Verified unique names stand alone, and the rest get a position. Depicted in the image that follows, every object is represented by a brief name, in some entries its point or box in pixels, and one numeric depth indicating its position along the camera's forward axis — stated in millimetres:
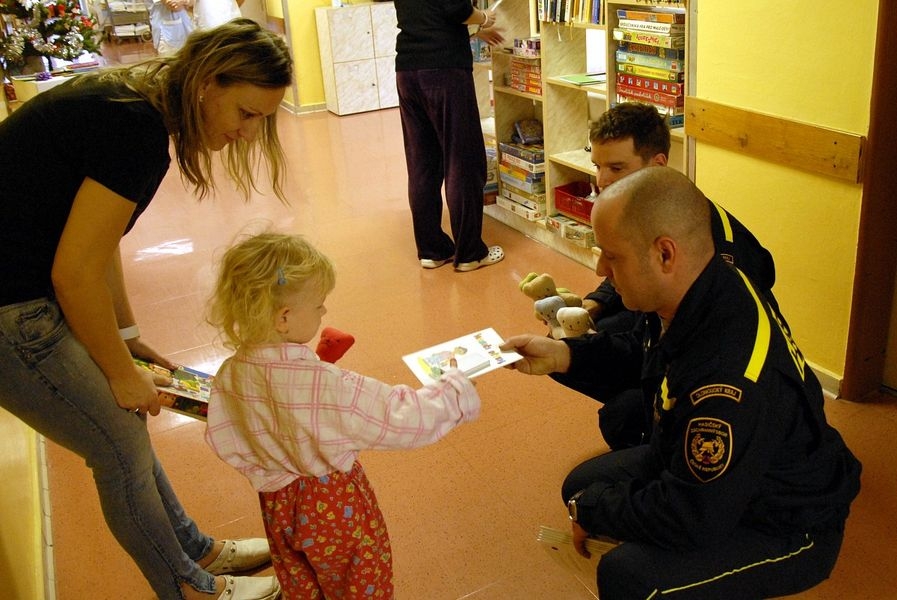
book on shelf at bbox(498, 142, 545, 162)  4641
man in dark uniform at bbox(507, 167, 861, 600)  1482
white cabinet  8320
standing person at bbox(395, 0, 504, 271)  4148
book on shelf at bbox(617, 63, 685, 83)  3498
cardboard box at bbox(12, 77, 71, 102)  4680
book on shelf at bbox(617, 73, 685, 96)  3508
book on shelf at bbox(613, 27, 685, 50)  3422
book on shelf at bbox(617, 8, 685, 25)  3412
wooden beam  2641
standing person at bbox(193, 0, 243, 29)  7246
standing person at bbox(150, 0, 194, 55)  7262
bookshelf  4160
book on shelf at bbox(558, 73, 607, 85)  4109
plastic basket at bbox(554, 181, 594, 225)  4297
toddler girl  1566
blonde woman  1559
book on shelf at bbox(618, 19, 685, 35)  3414
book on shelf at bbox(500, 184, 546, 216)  4723
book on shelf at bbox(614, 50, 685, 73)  3475
